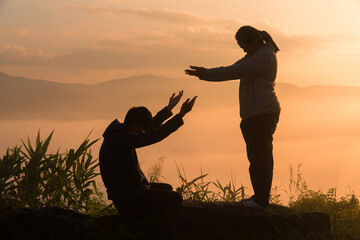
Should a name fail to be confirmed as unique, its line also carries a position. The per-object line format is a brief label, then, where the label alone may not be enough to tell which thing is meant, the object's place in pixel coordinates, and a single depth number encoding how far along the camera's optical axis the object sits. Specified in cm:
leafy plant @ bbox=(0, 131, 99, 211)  926
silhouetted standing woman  722
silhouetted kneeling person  654
